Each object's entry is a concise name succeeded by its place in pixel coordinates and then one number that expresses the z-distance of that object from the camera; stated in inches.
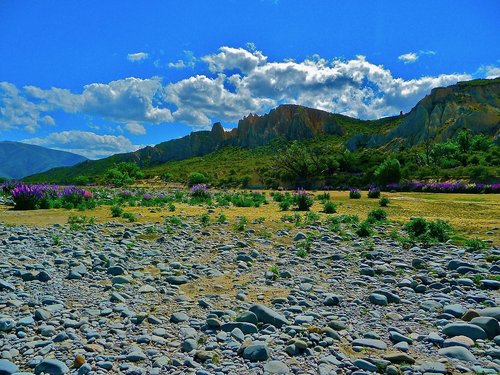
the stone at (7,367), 164.2
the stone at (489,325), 210.4
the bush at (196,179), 2767.2
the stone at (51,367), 167.3
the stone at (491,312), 227.8
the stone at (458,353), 184.4
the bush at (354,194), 1370.7
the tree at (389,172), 1983.3
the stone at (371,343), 199.5
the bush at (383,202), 1023.0
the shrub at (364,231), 539.6
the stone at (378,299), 267.3
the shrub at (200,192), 1339.8
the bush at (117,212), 726.5
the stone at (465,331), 207.8
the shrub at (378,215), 711.6
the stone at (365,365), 177.3
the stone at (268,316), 229.5
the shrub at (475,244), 426.0
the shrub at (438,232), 487.8
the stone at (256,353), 187.3
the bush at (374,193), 1397.6
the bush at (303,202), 960.9
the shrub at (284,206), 936.5
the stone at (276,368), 174.4
